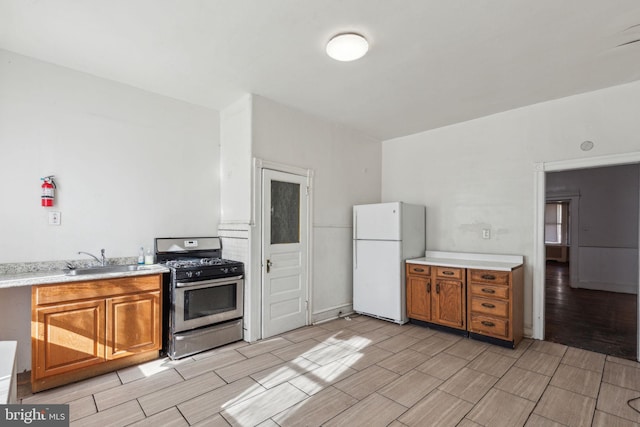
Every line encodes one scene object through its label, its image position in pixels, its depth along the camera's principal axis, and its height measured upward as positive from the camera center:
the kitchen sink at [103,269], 2.79 -0.54
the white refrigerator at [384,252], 4.17 -0.53
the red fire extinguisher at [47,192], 2.78 +0.18
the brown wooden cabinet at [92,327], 2.43 -0.97
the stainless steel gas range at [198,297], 3.07 -0.87
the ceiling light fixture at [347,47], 2.43 +1.33
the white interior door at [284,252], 3.66 -0.47
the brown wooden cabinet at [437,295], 3.76 -1.01
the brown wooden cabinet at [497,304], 3.38 -1.00
